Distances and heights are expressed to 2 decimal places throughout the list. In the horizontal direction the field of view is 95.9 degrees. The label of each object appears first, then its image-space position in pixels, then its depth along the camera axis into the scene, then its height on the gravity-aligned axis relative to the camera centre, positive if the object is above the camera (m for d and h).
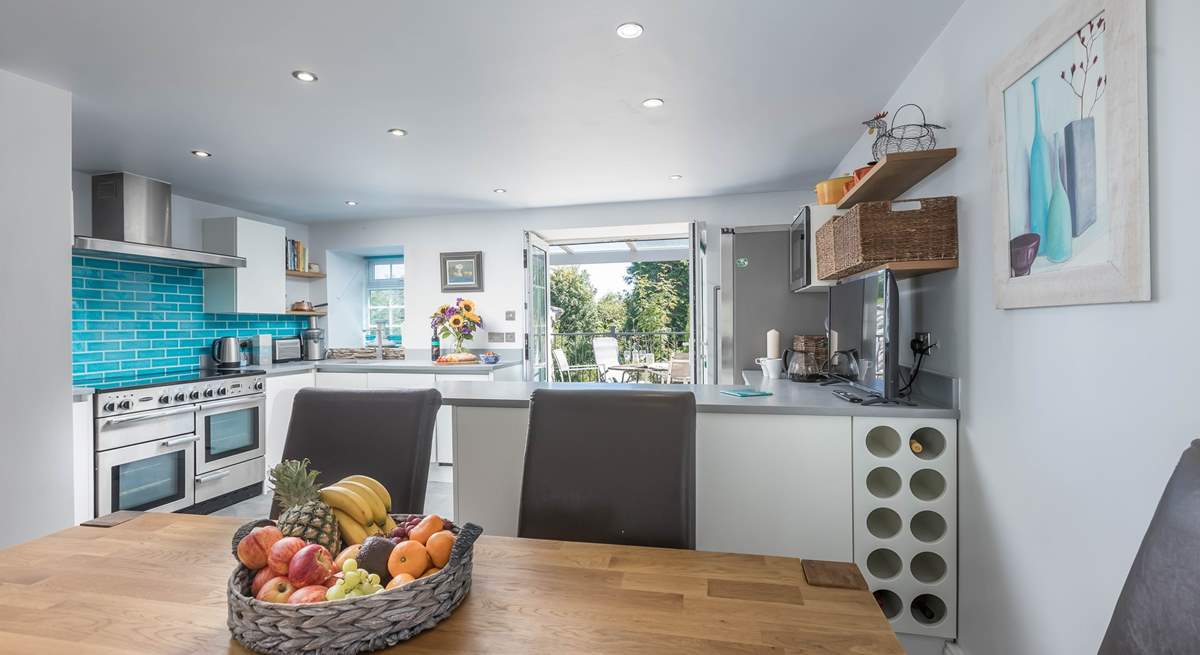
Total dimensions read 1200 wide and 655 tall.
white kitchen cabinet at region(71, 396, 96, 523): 2.81 -0.69
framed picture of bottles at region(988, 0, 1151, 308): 1.02 +0.36
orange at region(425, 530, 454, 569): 0.84 -0.34
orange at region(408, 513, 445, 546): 0.87 -0.33
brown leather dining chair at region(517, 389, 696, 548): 1.25 -0.34
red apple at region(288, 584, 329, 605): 0.73 -0.36
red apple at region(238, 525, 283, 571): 0.79 -0.32
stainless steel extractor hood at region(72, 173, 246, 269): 3.36 +0.71
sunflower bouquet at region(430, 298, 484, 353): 4.68 +0.05
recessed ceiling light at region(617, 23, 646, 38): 1.88 +1.04
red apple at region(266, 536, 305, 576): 0.78 -0.33
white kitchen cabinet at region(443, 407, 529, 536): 2.13 -0.56
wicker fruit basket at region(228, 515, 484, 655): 0.70 -0.39
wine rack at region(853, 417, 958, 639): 1.86 -0.73
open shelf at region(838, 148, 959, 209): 1.81 +0.56
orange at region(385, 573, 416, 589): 0.77 -0.37
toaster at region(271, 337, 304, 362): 4.70 -0.20
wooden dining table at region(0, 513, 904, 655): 0.76 -0.44
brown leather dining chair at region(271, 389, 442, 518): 1.41 -0.29
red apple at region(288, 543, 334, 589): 0.76 -0.34
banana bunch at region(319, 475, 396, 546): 0.92 -0.32
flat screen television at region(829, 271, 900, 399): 1.85 -0.02
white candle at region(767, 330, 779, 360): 3.08 -0.11
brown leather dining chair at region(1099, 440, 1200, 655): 0.62 -0.31
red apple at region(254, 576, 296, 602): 0.75 -0.37
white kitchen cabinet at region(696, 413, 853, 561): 1.93 -0.59
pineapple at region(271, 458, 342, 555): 0.86 -0.29
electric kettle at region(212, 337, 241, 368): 4.07 -0.18
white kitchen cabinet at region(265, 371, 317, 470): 4.05 -0.64
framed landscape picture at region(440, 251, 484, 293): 4.92 +0.51
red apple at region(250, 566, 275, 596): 0.78 -0.37
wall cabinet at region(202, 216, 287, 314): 4.11 +0.44
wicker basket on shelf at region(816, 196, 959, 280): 1.81 +0.31
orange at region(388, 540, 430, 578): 0.81 -0.35
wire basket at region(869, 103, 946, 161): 1.94 +0.67
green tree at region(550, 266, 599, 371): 9.99 +0.48
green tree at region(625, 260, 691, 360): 9.82 +0.48
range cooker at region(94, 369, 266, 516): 2.96 -0.69
